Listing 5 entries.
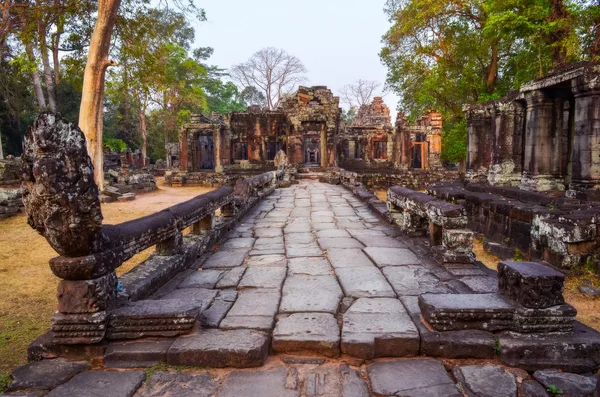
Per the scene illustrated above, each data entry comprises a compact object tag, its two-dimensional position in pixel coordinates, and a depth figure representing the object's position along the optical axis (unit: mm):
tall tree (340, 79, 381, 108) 50875
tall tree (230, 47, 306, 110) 44281
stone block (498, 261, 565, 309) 2570
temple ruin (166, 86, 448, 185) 21656
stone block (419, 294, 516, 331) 2596
